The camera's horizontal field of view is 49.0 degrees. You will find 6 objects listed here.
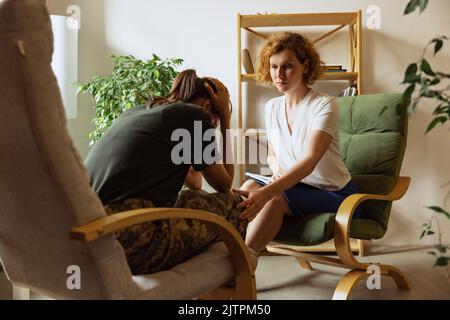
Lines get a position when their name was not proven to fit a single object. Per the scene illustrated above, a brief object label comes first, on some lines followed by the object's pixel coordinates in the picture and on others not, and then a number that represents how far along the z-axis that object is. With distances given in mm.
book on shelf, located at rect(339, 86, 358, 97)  3035
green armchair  1881
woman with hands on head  1329
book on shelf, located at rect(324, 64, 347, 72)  3057
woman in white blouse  1905
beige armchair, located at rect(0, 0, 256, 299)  1036
